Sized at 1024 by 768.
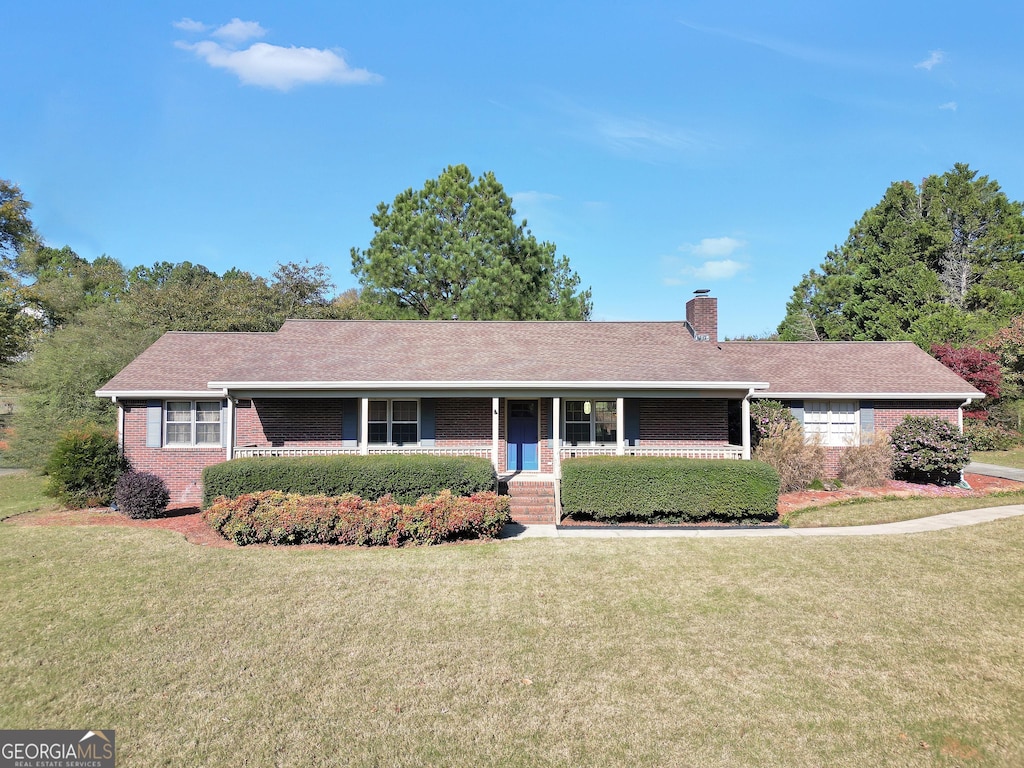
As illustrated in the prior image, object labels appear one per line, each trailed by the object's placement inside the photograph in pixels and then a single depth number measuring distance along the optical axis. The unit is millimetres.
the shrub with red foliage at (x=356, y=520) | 10633
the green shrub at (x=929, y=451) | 15570
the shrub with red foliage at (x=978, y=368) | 24969
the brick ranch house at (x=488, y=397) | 14383
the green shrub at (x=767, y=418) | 16219
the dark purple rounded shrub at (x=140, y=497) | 13156
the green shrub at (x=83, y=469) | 14156
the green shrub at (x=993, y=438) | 25550
